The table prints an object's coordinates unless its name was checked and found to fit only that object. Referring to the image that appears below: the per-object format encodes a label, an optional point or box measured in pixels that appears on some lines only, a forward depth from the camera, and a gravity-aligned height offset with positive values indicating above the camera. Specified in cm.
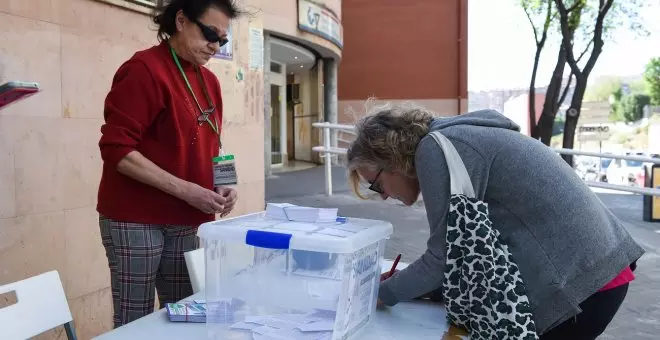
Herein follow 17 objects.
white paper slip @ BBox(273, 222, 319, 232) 153 -24
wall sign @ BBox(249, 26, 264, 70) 491 +70
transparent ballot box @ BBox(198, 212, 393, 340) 145 -37
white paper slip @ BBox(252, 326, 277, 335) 152 -50
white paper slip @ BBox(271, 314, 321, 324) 153 -47
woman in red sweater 200 -9
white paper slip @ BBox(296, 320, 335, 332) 148 -48
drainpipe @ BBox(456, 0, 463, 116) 2031 +273
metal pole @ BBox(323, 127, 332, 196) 762 -37
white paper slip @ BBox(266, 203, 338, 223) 168 -22
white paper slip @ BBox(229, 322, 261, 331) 156 -50
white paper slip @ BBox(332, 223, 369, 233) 157 -25
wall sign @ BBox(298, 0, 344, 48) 1272 +253
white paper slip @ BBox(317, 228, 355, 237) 148 -25
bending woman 154 -25
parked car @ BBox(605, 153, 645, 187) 1777 -125
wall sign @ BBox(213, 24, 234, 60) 453 +62
